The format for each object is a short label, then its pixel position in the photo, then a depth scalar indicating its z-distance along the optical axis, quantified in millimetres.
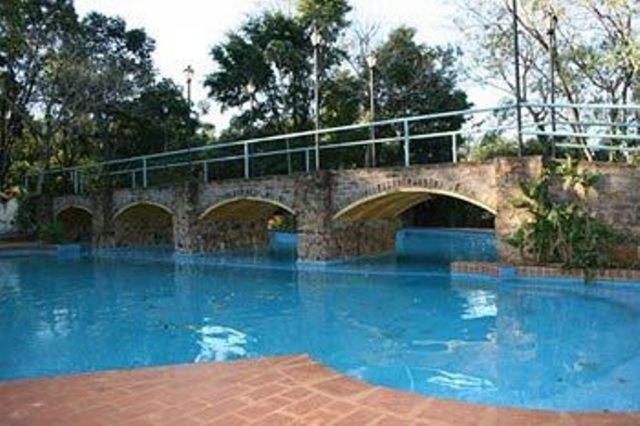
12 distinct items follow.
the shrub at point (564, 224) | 9992
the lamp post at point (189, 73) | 19250
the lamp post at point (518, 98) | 10469
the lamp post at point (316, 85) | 12969
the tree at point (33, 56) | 19844
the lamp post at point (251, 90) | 22947
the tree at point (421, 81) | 22922
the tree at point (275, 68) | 22656
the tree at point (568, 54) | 15922
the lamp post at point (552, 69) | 11102
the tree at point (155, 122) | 23547
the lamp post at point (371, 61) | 14959
